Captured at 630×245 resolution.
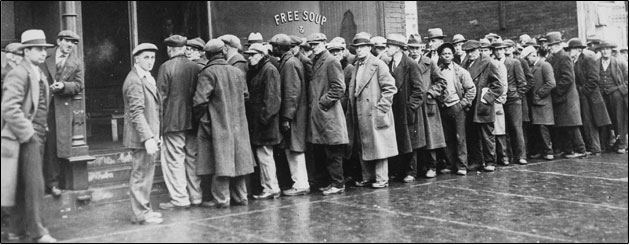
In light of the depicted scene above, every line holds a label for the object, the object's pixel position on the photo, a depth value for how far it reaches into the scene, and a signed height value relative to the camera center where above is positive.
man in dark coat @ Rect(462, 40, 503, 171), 9.98 +0.22
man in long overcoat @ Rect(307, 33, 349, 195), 8.24 +0.20
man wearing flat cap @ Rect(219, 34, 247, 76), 8.27 +1.01
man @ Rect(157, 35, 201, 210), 7.55 +0.29
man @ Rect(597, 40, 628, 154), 11.98 +0.44
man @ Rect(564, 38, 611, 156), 11.66 +0.38
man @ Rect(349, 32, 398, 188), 8.59 +0.28
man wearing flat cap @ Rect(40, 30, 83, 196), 7.36 +0.53
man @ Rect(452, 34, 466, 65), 10.53 +1.14
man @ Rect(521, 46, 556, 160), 11.01 +0.38
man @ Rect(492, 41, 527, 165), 10.66 +0.36
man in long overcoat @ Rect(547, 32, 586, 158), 11.24 +0.28
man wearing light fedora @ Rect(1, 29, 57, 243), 5.36 +0.03
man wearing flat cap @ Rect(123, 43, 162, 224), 6.61 +0.09
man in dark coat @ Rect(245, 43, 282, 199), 8.02 +0.27
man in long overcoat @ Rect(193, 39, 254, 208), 7.51 +0.14
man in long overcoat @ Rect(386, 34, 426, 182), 8.99 +0.36
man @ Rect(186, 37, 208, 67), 7.91 +1.03
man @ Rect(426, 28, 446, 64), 10.16 +1.27
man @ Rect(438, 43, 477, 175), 9.68 +0.32
